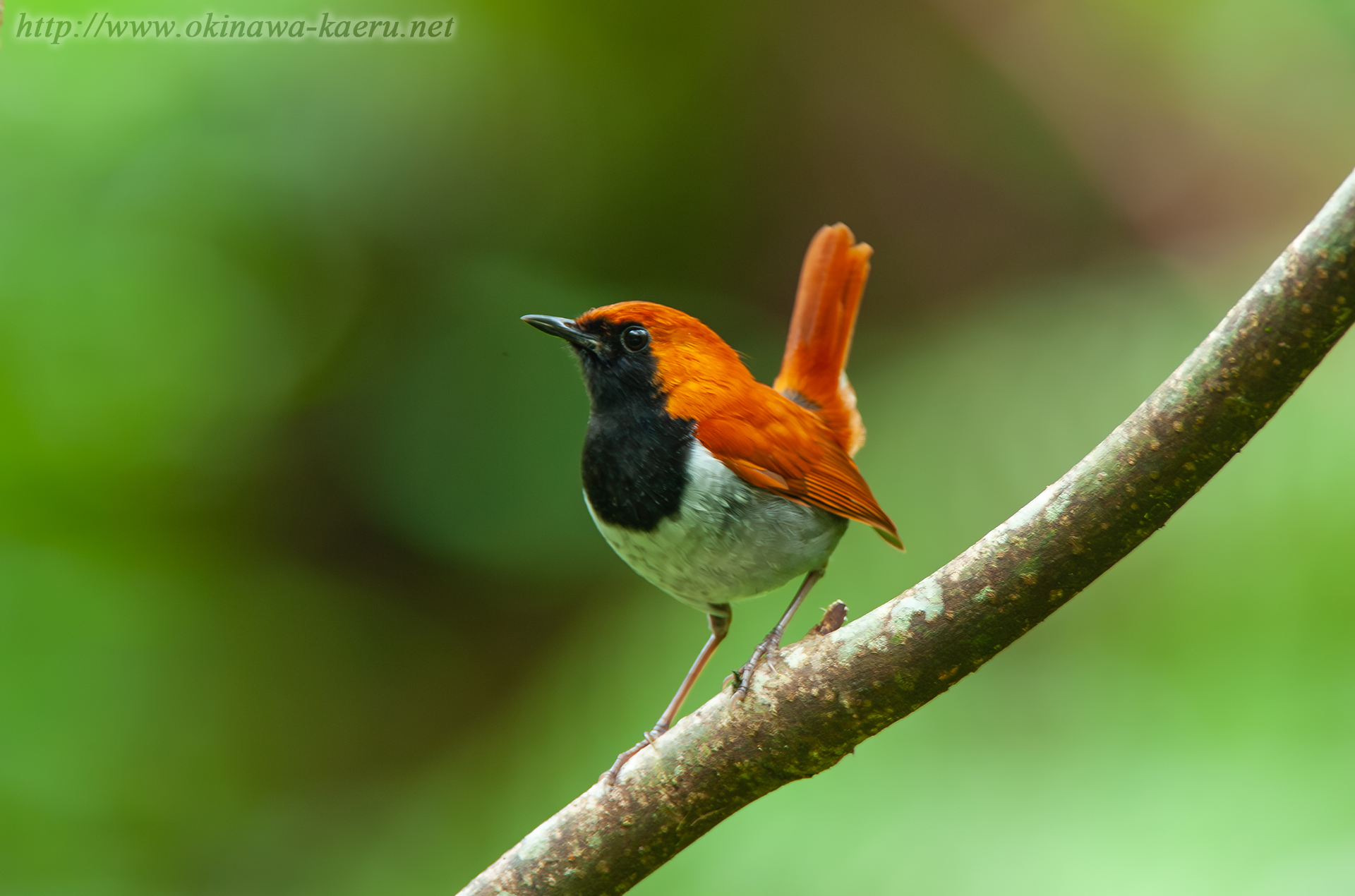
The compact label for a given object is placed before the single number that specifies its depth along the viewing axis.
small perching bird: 5.46
